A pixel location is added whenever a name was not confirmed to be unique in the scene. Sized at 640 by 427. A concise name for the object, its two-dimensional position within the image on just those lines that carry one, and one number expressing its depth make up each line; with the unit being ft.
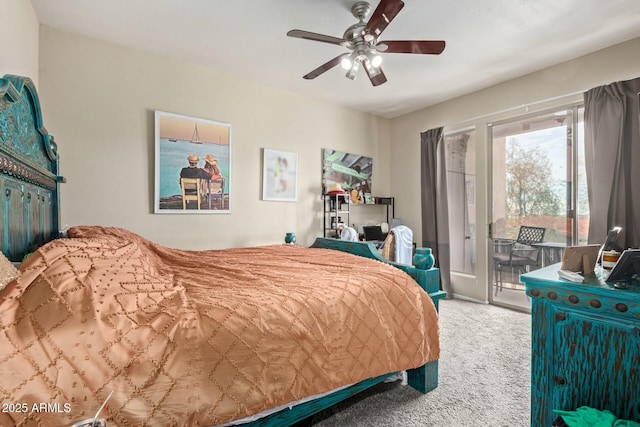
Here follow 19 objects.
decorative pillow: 3.18
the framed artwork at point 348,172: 14.40
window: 13.44
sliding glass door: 10.63
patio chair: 11.75
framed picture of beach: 10.21
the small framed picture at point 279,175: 12.53
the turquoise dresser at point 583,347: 3.36
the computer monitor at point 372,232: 14.80
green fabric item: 3.18
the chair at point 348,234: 11.93
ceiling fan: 6.70
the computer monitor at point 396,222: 15.99
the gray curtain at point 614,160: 8.90
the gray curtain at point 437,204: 14.03
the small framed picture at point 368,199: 15.43
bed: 2.64
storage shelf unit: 14.20
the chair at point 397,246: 11.23
